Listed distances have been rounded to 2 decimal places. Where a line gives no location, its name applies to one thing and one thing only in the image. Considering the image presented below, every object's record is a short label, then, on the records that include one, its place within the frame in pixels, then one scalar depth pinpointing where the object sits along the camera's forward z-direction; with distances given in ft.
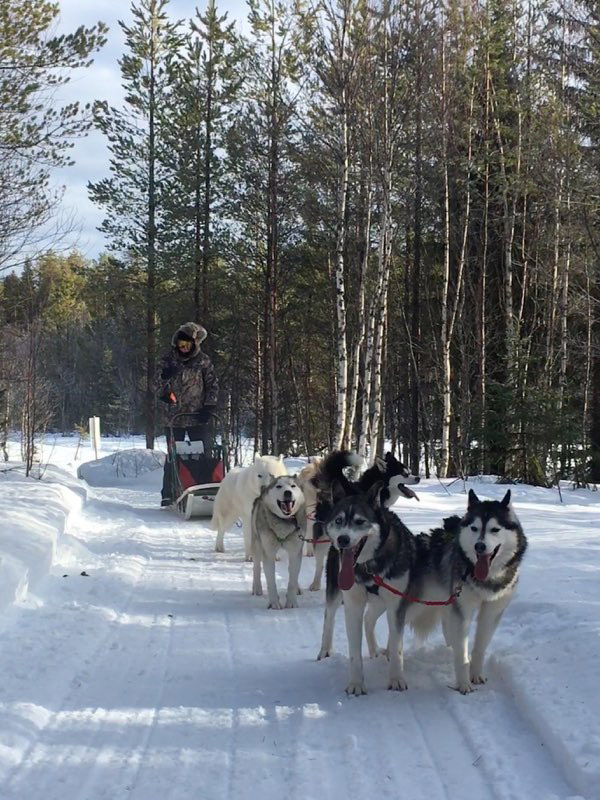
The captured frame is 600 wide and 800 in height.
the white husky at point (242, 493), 26.30
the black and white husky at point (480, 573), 13.03
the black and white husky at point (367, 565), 13.44
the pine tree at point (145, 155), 71.67
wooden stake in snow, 63.87
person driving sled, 37.14
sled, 33.83
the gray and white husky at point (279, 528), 19.99
